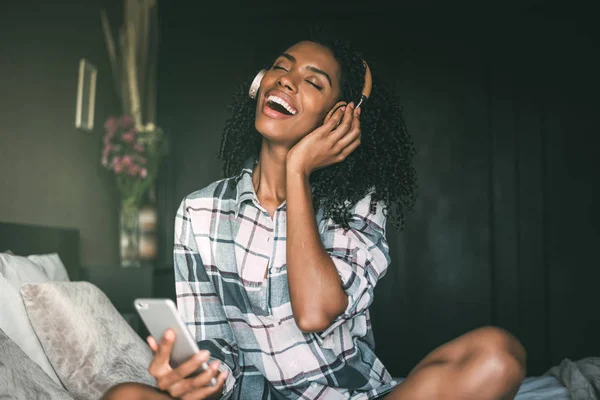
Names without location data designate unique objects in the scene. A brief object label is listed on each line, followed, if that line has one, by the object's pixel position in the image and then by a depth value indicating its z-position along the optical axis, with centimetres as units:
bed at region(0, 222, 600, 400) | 175
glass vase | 349
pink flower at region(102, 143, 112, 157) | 337
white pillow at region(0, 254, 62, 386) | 169
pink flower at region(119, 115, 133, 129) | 346
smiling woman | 140
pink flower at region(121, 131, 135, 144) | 343
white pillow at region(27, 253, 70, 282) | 216
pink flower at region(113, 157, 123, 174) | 340
